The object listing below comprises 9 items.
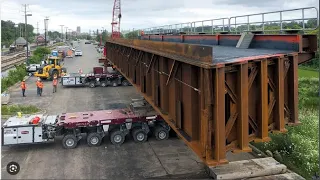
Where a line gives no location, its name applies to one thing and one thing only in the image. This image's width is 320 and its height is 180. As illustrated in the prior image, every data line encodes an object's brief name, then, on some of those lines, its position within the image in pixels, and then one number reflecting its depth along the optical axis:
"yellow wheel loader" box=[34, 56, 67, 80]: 41.00
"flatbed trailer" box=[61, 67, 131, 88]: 35.78
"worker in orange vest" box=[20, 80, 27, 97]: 30.19
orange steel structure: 6.47
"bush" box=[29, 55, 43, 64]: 57.83
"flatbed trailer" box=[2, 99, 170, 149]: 15.39
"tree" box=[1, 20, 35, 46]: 125.56
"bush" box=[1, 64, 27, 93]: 33.57
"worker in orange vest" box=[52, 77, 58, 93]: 32.62
